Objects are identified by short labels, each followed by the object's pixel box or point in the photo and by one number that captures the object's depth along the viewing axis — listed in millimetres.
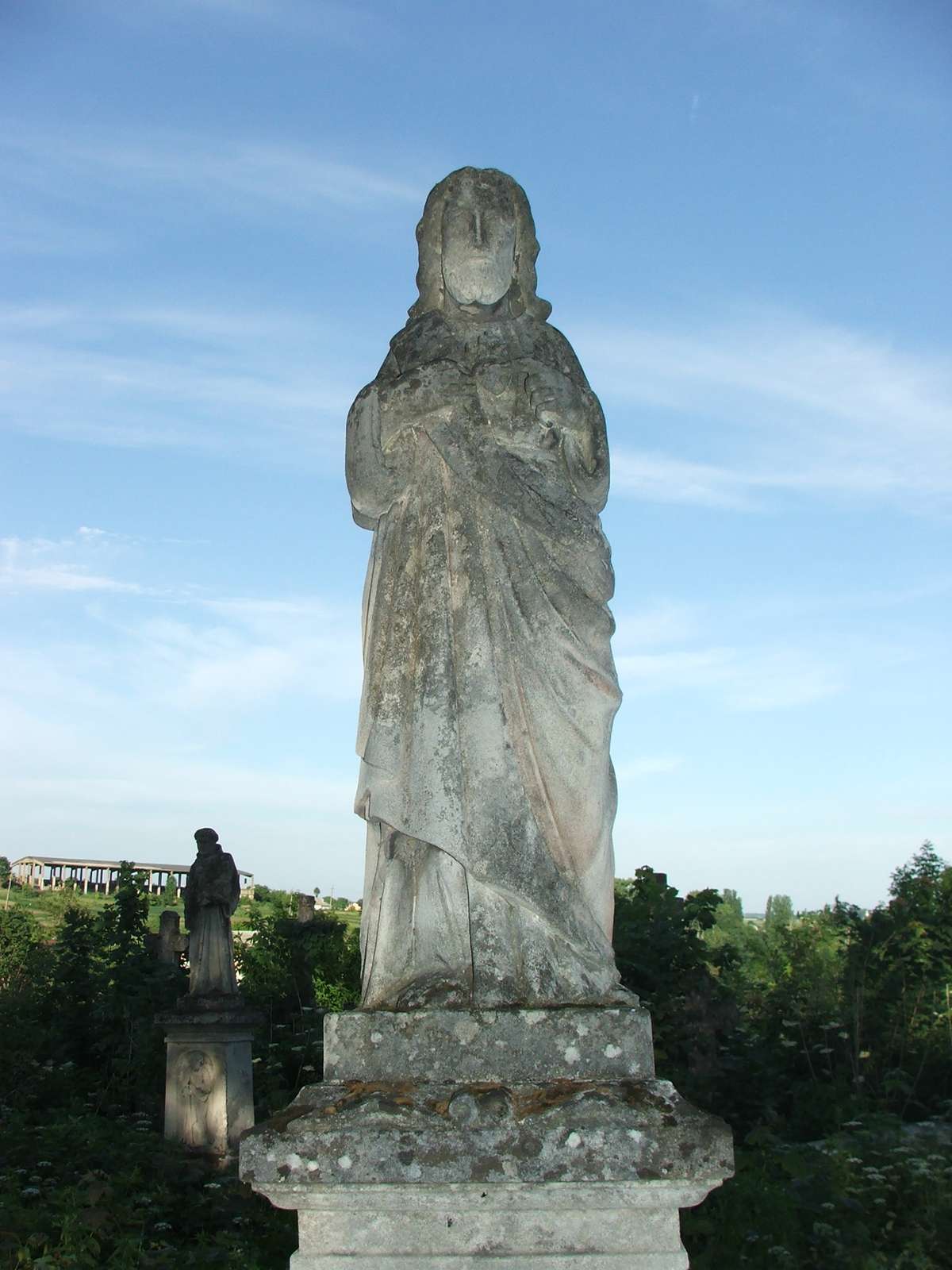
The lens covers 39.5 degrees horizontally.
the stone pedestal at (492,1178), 3678
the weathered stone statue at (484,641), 4266
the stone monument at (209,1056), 12586
